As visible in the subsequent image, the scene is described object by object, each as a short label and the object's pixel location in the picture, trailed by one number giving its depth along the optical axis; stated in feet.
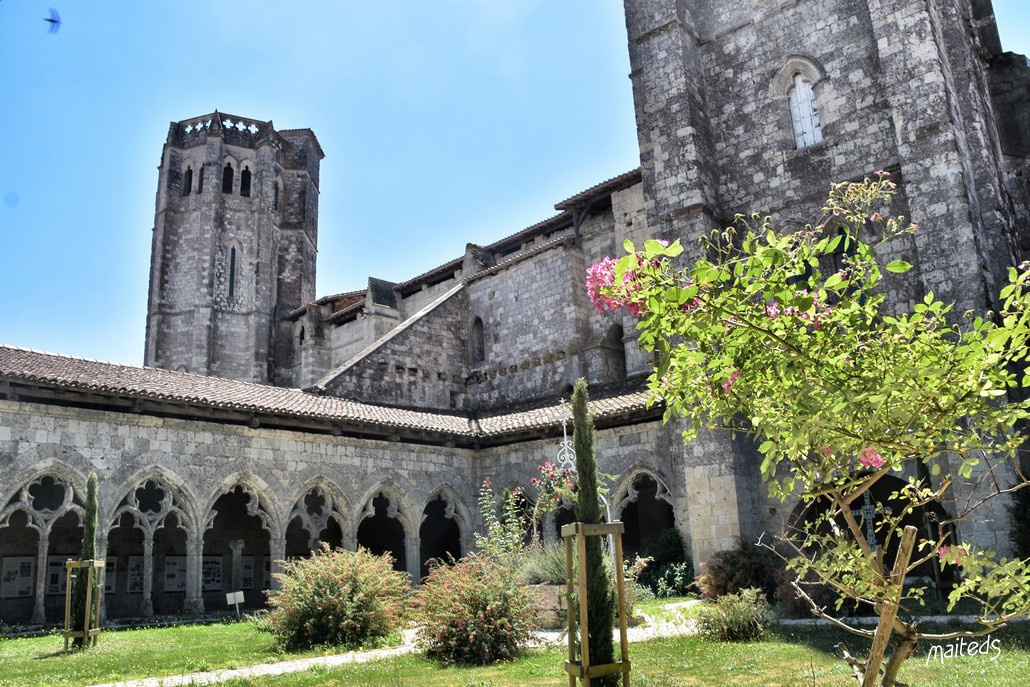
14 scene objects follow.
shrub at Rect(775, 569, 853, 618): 39.50
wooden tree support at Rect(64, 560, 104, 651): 35.73
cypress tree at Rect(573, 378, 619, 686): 23.62
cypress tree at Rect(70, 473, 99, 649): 36.32
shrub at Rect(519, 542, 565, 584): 41.09
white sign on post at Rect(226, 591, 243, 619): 46.02
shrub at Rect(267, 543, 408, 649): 35.12
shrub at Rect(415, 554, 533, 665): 30.76
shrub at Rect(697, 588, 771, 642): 32.73
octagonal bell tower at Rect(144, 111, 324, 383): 113.29
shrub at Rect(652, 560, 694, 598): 50.26
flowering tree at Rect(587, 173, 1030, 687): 12.39
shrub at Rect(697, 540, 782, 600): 44.11
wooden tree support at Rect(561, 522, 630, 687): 18.94
